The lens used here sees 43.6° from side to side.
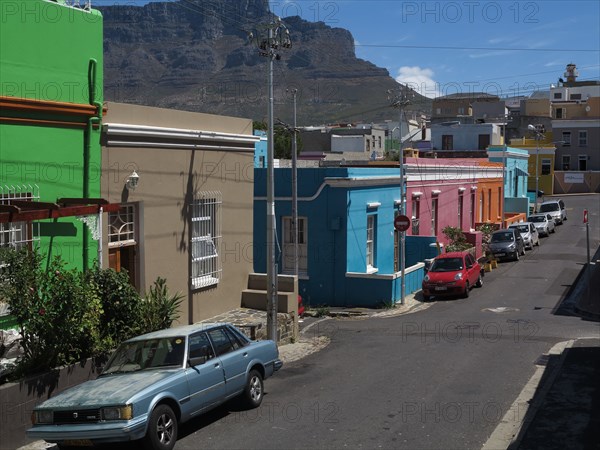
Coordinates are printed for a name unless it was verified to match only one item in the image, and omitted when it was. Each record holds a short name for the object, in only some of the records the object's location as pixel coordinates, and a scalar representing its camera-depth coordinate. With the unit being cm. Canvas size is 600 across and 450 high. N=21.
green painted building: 1259
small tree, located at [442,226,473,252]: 3489
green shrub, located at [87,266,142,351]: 1272
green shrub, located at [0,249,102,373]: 1089
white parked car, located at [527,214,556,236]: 4550
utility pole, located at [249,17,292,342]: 1698
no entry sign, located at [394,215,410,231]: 2614
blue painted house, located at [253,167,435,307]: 2630
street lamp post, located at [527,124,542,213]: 5762
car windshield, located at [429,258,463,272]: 2730
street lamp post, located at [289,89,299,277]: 2367
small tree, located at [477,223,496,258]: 3658
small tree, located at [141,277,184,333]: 1345
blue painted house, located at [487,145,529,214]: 5300
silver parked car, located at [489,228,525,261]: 3575
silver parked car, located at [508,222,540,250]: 3953
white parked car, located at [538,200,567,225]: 5125
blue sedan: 921
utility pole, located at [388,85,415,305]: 2603
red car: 2652
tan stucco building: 1500
